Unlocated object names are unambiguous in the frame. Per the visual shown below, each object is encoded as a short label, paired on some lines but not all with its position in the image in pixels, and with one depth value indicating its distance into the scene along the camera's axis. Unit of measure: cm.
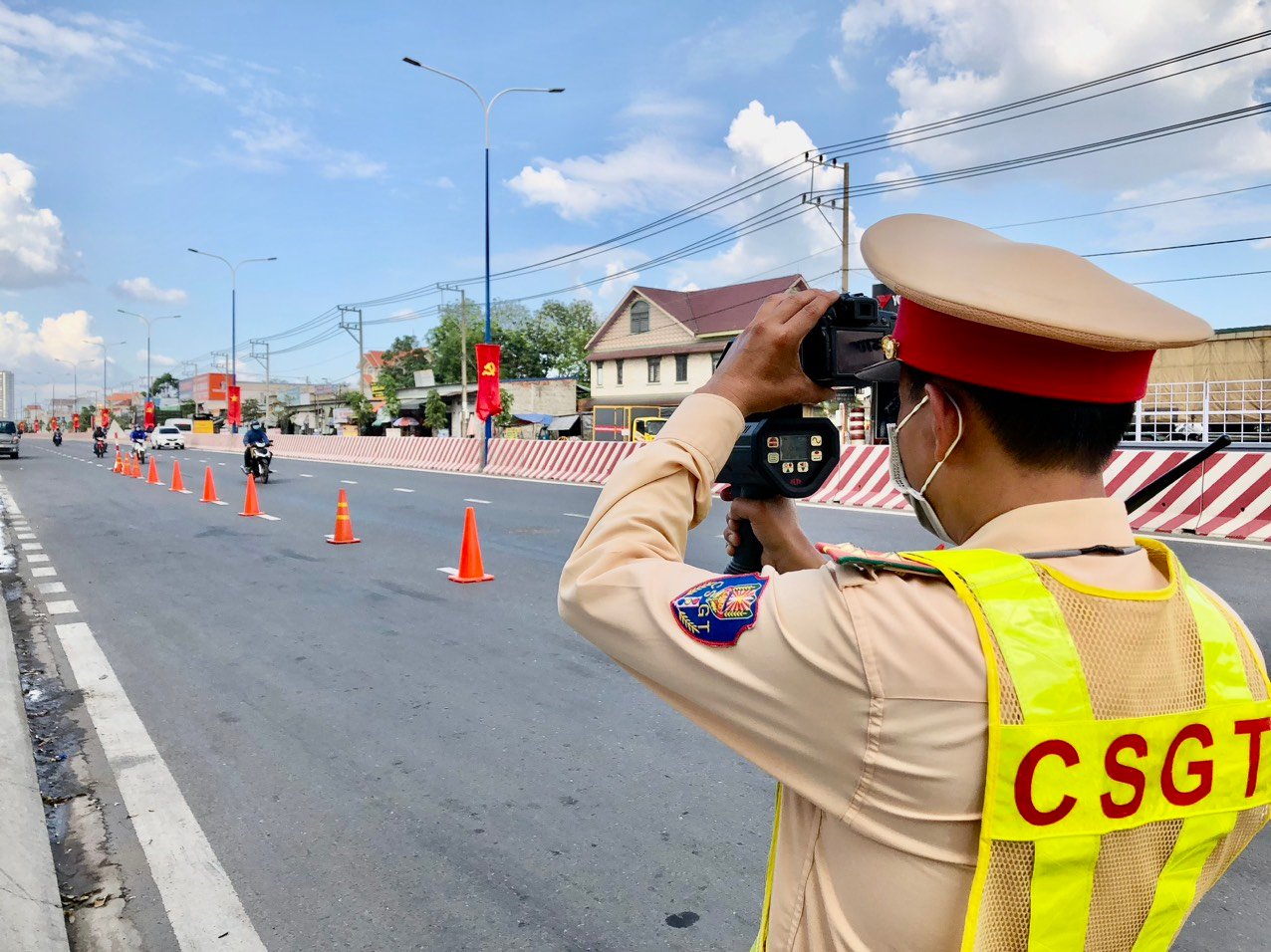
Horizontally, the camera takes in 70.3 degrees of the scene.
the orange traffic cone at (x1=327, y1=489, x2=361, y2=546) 1041
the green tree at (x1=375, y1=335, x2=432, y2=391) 6900
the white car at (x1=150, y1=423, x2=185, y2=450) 4997
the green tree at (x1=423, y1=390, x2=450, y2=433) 5238
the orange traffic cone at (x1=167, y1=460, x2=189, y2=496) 1886
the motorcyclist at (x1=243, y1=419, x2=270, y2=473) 1984
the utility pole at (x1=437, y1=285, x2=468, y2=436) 4484
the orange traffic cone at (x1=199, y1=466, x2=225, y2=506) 1614
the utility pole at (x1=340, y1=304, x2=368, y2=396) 5762
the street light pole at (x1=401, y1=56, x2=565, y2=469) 2450
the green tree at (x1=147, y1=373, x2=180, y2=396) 12088
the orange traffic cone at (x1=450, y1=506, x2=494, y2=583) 806
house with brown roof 3991
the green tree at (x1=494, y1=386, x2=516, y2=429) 4811
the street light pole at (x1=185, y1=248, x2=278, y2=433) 5416
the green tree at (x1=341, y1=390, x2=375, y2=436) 6081
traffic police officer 91
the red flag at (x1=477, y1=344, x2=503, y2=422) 2397
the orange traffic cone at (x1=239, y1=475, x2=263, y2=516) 1363
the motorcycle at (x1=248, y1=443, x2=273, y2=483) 1984
